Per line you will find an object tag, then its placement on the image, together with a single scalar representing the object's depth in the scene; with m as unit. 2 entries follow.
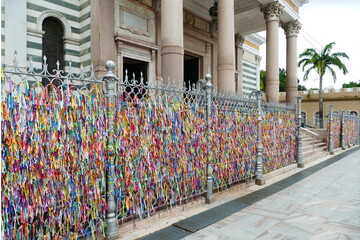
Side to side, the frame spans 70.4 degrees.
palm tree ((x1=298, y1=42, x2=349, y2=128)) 27.50
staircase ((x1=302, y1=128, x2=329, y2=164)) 10.98
